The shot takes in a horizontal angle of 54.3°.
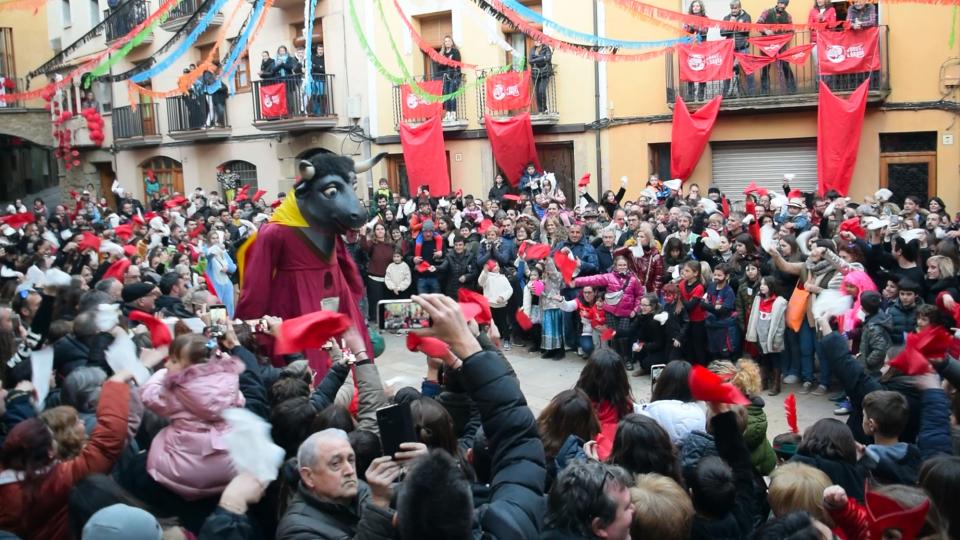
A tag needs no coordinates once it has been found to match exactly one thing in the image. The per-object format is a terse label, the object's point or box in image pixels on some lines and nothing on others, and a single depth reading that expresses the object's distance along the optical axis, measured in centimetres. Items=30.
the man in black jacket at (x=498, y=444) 275
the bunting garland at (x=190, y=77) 1484
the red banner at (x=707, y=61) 1445
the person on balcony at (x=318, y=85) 2116
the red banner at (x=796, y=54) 1379
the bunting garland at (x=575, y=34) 1131
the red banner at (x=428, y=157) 1791
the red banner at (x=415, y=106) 1862
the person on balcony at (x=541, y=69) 1767
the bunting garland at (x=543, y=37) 1161
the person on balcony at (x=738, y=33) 1494
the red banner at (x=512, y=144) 1777
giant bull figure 741
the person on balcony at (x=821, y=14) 1363
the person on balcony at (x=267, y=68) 2130
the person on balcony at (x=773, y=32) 1453
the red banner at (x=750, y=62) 1435
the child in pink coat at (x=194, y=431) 364
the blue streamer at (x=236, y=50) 1550
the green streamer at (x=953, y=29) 1255
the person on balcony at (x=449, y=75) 1847
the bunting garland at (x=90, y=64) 1317
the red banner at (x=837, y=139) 1441
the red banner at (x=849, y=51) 1371
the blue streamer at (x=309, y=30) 1434
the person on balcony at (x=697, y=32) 1493
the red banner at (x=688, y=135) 1590
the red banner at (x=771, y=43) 1376
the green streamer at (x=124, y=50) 1377
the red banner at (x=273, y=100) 2102
